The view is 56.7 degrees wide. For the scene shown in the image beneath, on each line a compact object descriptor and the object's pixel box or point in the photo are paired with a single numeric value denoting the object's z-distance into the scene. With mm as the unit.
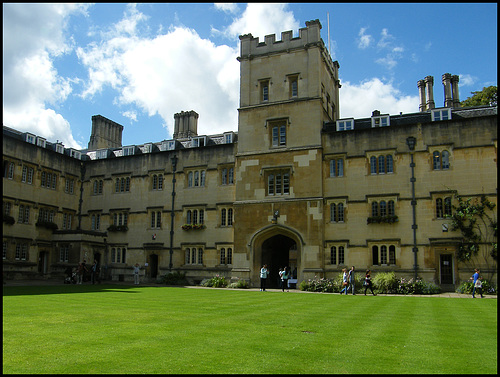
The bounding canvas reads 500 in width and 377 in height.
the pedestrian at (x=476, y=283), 24047
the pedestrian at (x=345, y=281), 25859
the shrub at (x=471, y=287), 26438
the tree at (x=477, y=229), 27875
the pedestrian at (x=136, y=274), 33594
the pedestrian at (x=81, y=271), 31125
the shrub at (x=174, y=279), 34875
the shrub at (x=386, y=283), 27797
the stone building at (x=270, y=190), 29641
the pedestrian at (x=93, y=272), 30800
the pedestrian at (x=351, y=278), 25250
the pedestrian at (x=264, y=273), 28469
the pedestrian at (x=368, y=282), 24984
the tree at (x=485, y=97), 39438
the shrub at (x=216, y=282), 32375
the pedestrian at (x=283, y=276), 28003
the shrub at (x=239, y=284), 31703
